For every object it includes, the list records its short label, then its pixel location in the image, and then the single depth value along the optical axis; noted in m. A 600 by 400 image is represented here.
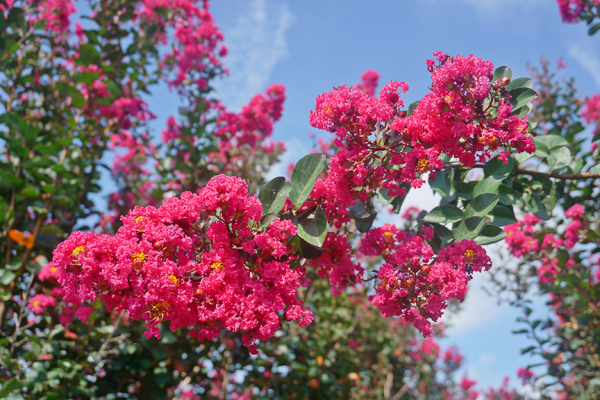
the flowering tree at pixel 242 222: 0.55
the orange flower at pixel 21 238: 0.88
